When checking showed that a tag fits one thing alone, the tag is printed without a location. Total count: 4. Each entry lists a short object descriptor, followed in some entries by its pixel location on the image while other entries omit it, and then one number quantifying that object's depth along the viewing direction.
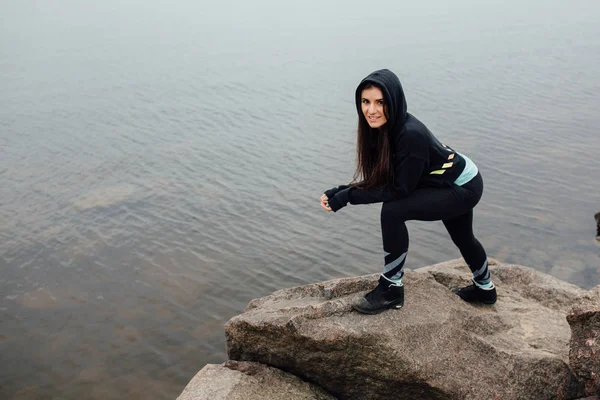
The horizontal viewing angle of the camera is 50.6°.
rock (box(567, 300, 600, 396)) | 4.21
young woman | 4.66
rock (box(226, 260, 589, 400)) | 4.51
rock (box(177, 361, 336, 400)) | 4.45
